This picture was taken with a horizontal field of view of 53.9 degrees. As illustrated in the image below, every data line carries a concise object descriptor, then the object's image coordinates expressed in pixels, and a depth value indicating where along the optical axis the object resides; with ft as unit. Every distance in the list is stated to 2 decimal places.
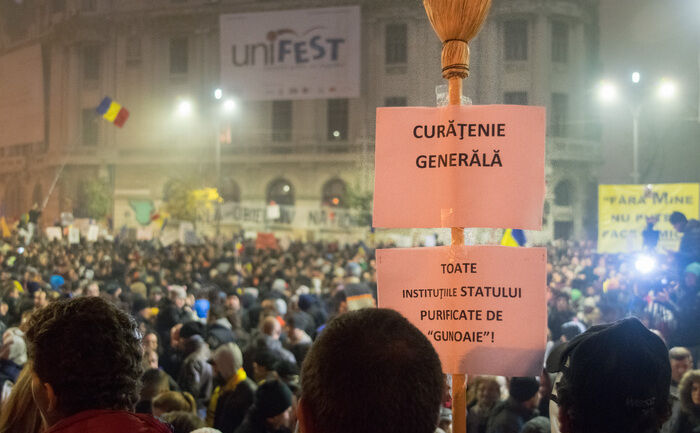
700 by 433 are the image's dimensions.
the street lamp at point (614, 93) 75.84
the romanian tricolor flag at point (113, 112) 69.31
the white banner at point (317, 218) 97.25
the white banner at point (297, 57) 93.25
